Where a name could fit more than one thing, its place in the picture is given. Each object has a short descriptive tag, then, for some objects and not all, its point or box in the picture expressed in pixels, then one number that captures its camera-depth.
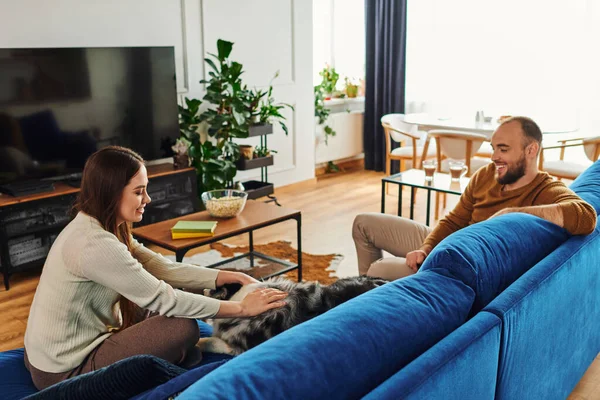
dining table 4.92
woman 1.79
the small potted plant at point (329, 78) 6.76
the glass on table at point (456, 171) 3.80
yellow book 3.17
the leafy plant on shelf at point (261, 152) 5.33
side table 3.65
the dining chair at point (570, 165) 4.75
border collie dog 1.57
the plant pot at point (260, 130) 5.10
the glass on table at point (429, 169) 3.80
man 2.51
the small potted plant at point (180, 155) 4.57
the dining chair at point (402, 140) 5.62
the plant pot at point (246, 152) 5.13
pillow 1.31
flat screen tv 3.78
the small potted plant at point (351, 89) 7.01
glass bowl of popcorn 3.43
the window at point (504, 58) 5.73
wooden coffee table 3.12
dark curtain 6.51
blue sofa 1.13
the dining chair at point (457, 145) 4.56
